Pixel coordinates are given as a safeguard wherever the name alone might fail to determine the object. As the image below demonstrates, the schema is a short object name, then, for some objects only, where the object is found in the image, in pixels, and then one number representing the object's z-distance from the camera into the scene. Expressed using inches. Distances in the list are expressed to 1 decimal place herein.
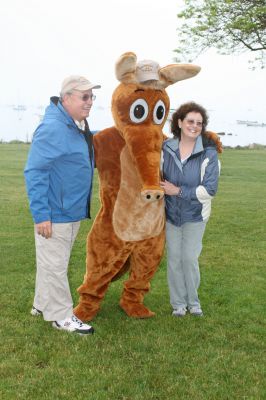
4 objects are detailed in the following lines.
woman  183.9
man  167.6
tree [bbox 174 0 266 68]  417.7
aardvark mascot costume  175.8
